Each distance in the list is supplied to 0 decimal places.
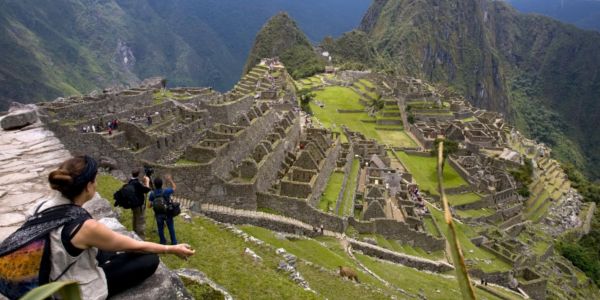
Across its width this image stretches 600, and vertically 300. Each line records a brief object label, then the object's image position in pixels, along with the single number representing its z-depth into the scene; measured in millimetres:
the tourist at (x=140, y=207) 8852
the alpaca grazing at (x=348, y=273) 15664
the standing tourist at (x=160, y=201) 9477
